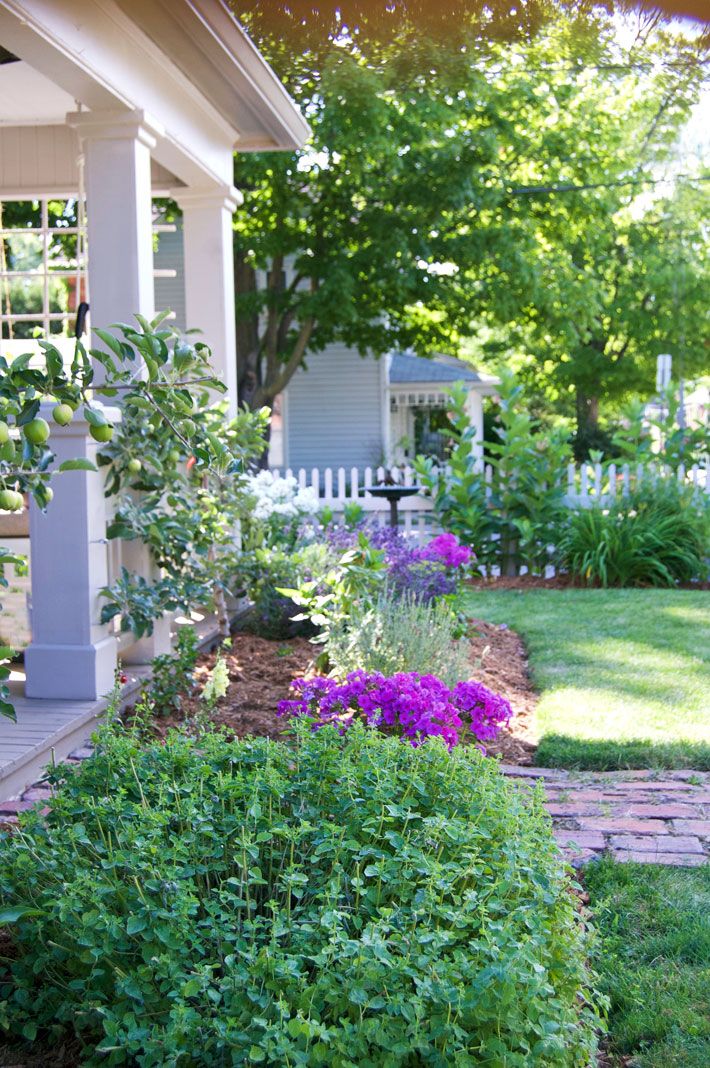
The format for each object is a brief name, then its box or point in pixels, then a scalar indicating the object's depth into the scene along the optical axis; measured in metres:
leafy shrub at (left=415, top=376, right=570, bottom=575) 9.47
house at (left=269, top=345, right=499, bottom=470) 18.70
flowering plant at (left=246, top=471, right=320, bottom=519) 6.75
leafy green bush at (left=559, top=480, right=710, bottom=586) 8.83
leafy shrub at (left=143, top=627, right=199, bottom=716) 4.40
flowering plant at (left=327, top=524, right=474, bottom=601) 6.22
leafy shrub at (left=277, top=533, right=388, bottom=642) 5.02
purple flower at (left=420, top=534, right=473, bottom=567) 6.49
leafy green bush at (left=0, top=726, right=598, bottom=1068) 1.78
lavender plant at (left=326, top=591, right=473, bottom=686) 4.59
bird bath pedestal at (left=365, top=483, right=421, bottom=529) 8.62
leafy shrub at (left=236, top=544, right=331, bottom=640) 5.98
